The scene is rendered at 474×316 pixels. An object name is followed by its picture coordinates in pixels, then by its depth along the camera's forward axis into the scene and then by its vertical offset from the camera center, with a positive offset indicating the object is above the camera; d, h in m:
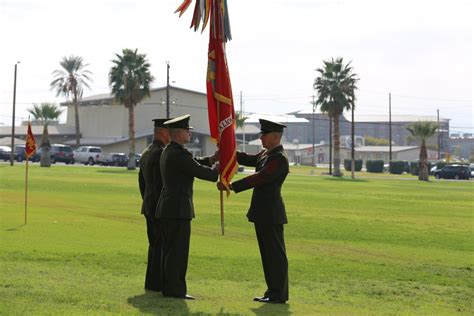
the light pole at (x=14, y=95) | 83.11 +6.85
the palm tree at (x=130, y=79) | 85.44 +8.70
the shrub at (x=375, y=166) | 101.00 +0.79
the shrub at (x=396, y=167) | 97.94 +0.68
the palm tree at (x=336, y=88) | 84.25 +7.91
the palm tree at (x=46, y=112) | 109.25 +7.04
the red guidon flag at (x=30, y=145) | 23.86 +0.65
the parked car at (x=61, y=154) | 88.38 +1.55
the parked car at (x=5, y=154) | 88.44 +1.49
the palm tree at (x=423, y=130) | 86.62 +4.20
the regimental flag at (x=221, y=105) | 11.33 +0.85
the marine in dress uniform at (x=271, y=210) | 10.67 -0.46
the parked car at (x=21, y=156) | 89.69 +1.35
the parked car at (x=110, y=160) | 91.38 +1.05
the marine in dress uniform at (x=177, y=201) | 10.71 -0.36
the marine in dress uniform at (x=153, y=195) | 11.38 -0.31
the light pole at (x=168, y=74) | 84.65 +9.16
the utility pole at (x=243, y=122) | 114.24 +7.39
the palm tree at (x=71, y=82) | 118.88 +11.73
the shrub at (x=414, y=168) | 95.55 +0.58
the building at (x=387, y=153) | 150.00 +3.35
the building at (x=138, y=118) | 111.50 +6.64
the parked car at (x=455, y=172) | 86.19 +0.18
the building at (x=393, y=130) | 192.38 +9.39
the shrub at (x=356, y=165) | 105.16 +0.92
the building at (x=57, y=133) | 118.25 +4.82
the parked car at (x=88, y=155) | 91.19 +1.53
